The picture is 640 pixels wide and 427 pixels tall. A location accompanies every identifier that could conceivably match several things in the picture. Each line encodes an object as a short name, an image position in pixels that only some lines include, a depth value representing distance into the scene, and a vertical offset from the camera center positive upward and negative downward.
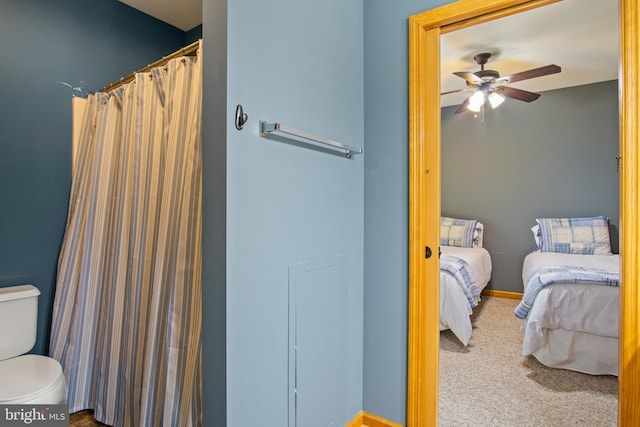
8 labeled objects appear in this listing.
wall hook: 1.07 +0.33
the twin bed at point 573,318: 2.20 -0.70
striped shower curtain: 1.29 -0.20
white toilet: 1.36 -0.71
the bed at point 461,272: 2.63 -0.50
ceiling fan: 2.78 +1.22
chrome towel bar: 1.14 +0.32
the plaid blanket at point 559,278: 2.28 -0.43
